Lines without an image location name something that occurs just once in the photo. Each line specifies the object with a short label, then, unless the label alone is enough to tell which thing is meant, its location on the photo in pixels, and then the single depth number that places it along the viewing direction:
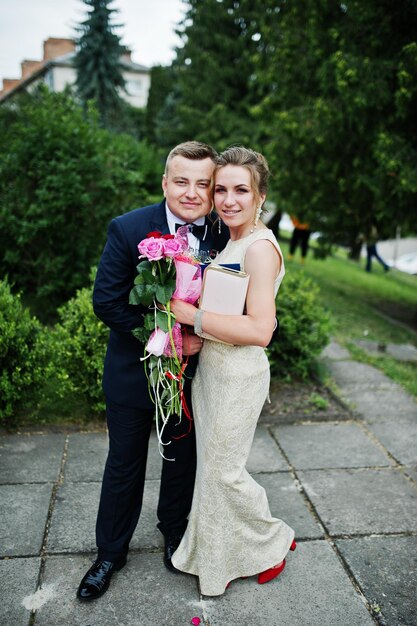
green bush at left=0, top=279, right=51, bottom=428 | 4.10
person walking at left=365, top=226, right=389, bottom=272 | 15.98
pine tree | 27.17
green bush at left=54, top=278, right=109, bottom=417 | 4.36
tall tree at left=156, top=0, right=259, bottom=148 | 18.02
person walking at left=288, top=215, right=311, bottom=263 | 14.05
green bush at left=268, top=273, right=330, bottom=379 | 5.28
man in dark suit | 2.44
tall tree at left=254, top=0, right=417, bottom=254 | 7.09
